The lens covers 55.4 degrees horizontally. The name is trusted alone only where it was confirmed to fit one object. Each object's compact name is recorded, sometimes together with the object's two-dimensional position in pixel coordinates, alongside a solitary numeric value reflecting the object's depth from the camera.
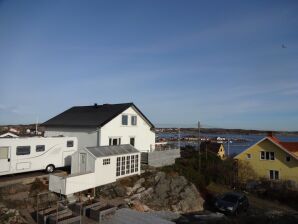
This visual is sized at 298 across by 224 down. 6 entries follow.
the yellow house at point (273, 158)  35.00
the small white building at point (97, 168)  18.61
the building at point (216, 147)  52.50
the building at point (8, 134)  25.95
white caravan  19.88
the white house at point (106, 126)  26.72
